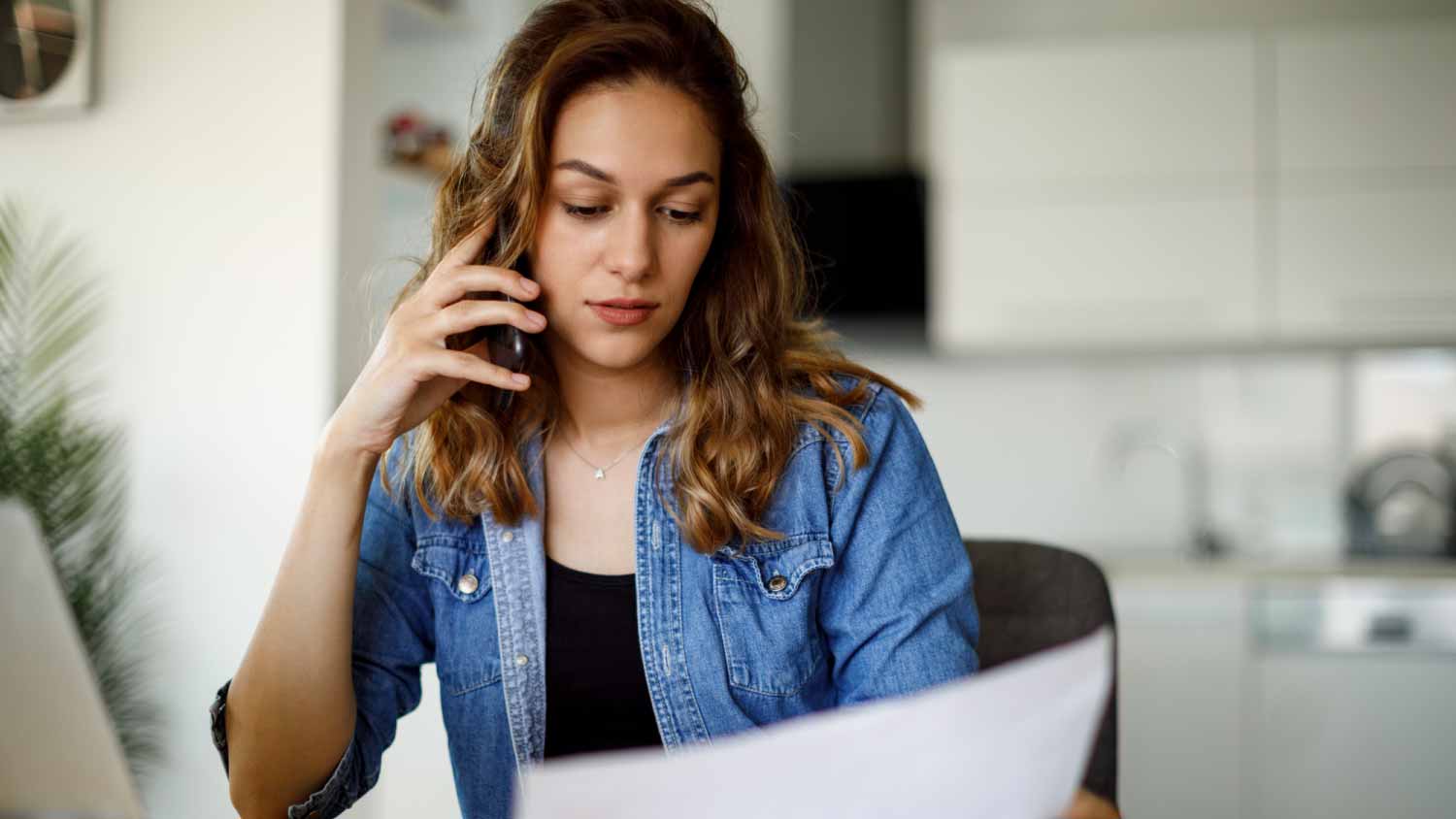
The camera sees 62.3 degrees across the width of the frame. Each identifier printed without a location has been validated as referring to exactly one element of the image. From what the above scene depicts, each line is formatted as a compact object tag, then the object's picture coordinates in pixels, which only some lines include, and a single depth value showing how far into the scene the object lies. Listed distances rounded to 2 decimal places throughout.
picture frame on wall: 2.39
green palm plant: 2.26
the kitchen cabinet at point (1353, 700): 3.05
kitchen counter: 3.12
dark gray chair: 1.24
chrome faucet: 3.72
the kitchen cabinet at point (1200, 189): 3.34
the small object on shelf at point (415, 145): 2.78
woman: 1.14
